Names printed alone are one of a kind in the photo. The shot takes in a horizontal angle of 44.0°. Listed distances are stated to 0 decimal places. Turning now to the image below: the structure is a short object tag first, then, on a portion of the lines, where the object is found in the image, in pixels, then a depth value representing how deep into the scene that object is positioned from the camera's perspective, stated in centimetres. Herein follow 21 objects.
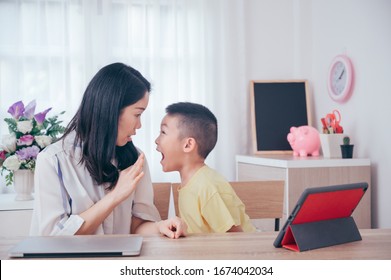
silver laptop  94
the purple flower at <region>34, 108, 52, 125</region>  239
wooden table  96
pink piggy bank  308
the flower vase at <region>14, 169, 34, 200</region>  243
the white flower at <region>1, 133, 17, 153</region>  238
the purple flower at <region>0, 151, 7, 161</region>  239
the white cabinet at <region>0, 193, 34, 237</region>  234
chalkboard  348
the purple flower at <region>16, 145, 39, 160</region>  233
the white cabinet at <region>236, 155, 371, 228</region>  272
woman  133
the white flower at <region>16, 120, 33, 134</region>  236
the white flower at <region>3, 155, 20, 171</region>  234
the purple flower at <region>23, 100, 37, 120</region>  244
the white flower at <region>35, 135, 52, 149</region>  237
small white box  294
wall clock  301
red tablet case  100
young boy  152
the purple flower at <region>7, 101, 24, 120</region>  243
